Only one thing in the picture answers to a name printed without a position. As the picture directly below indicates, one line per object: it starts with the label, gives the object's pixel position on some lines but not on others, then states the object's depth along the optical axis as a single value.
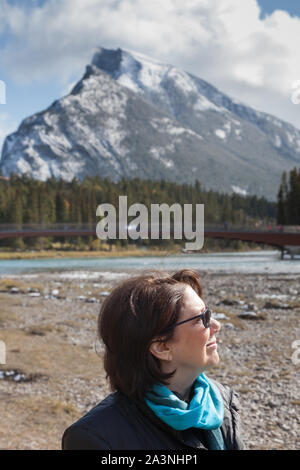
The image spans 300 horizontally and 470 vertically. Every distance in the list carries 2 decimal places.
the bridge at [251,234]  45.12
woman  1.73
